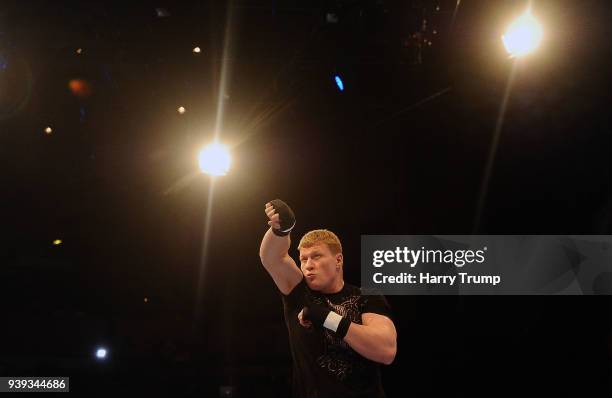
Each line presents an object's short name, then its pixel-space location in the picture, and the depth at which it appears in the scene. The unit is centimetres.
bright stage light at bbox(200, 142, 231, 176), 611
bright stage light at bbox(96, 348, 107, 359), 743
